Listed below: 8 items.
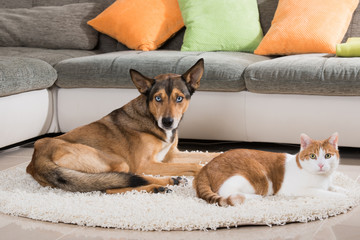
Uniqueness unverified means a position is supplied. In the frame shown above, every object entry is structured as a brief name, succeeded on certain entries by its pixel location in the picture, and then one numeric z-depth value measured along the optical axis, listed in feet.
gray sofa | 10.22
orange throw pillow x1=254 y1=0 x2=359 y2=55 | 12.01
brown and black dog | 8.11
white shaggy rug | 6.72
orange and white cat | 7.40
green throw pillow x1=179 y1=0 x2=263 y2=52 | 13.09
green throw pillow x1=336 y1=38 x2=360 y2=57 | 10.66
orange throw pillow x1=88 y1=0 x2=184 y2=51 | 13.94
